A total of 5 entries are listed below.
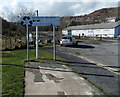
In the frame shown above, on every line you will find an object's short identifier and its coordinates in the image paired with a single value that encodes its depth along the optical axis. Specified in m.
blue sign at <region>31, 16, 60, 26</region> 7.27
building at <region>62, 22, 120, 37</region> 35.18
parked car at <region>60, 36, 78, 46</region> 15.17
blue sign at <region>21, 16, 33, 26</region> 7.16
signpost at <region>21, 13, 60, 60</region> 7.23
